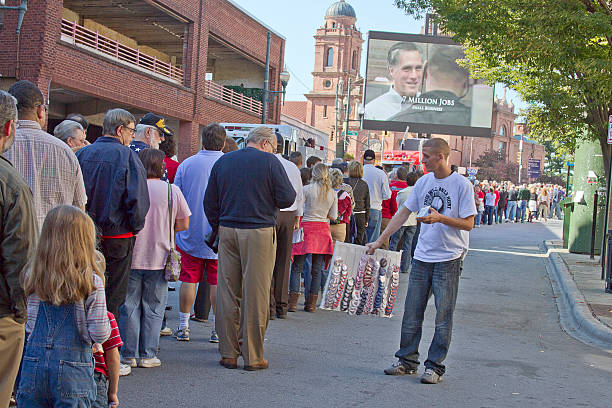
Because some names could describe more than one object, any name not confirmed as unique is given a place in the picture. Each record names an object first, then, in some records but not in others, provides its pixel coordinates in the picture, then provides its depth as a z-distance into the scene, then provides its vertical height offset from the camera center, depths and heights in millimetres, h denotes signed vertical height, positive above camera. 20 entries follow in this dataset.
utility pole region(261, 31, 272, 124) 31919 +3355
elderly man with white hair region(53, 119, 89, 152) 6688 +304
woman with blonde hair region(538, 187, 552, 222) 48719 -134
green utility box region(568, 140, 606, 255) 21328 +132
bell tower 117312 +16421
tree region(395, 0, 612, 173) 14336 +2896
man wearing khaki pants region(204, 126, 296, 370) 7020 -508
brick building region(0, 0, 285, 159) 23734 +4099
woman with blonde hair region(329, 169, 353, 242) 11391 -322
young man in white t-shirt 7004 -520
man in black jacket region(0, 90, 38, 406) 3541 -345
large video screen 40438 +5026
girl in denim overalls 3633 -642
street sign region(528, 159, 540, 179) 65719 +2389
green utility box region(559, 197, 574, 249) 22134 -365
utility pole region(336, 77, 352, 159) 103531 +4875
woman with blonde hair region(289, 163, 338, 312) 10586 -602
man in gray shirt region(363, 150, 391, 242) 14289 +14
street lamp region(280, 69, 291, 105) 31719 +4061
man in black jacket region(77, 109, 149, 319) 6309 -199
